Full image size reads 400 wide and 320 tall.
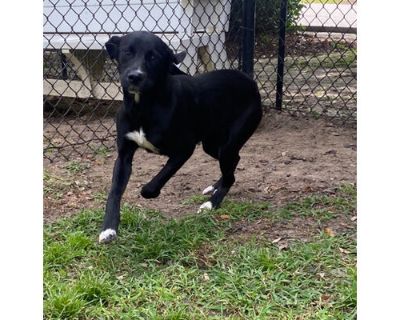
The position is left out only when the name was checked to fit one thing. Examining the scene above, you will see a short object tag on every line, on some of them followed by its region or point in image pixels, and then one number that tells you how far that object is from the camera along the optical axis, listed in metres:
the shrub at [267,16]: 9.43
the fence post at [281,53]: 6.10
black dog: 3.15
